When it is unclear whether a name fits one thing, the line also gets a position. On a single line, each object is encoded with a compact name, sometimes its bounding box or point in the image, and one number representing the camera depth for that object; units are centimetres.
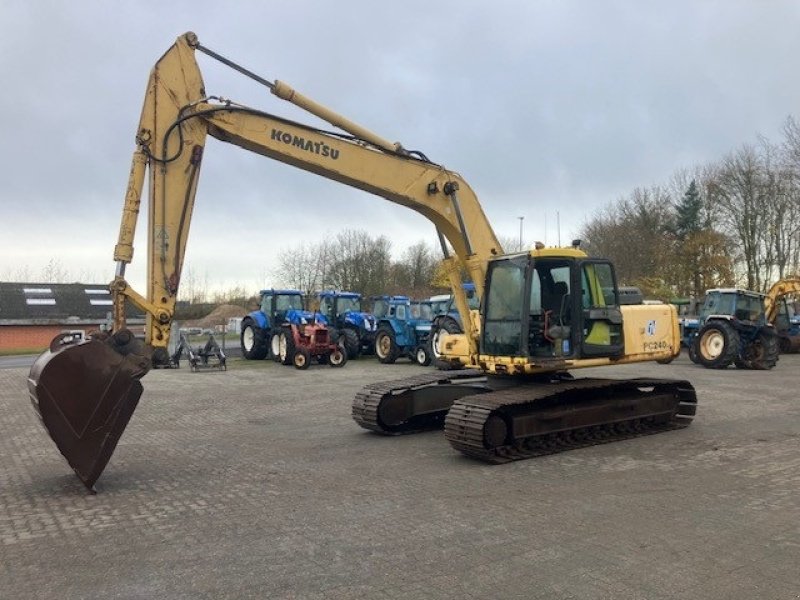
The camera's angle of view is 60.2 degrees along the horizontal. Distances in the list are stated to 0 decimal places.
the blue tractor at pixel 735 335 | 2017
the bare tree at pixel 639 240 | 4241
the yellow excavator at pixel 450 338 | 683
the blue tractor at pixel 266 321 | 2481
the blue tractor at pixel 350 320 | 2472
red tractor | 2170
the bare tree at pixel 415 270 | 5762
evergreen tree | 4222
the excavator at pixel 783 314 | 2277
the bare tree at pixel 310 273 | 5312
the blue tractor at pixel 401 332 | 2330
